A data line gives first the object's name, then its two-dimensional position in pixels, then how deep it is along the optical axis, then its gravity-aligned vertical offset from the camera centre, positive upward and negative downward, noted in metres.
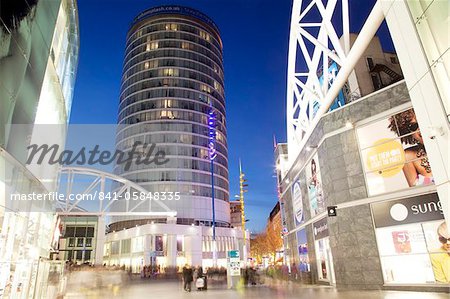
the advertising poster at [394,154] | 17.22 +5.58
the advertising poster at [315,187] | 22.86 +5.45
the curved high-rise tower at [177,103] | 73.44 +39.89
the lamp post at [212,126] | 45.33 +19.42
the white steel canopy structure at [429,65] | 8.39 +5.04
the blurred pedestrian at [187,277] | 21.21 -0.29
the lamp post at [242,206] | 61.06 +11.51
